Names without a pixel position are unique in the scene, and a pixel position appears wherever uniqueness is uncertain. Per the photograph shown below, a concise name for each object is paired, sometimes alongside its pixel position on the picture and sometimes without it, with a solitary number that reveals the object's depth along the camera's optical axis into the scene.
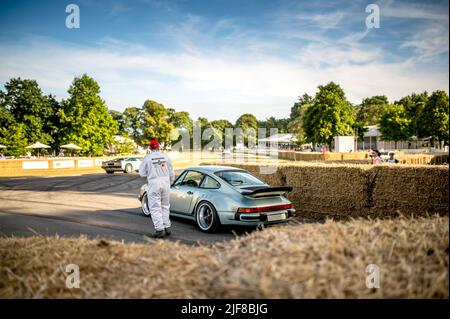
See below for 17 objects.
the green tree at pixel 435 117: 58.25
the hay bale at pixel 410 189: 6.93
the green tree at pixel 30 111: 51.62
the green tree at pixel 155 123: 76.06
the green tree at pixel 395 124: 64.00
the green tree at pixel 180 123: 93.31
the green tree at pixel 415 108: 63.78
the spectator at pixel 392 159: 15.23
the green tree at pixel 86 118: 47.50
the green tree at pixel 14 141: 44.81
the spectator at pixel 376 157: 13.87
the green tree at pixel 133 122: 79.00
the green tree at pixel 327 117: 48.62
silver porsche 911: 6.73
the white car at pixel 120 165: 27.23
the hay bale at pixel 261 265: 1.89
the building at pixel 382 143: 70.38
